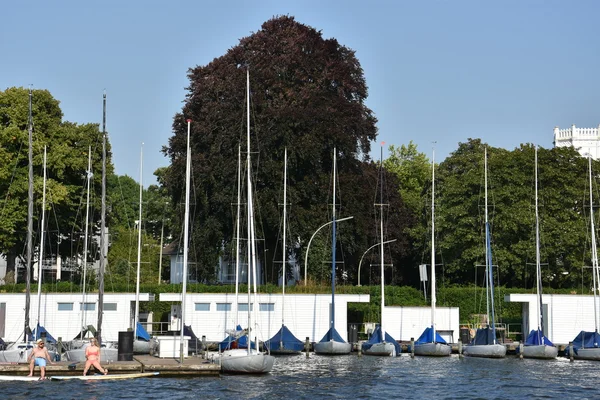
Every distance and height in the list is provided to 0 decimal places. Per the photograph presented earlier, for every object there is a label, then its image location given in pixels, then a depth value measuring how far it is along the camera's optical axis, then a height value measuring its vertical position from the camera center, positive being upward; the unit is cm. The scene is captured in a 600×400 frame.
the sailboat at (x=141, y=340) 5754 -181
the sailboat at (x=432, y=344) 6144 -202
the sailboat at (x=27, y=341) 4931 -165
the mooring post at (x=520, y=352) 6153 -248
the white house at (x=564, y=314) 6675 -27
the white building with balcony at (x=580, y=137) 13738 +2254
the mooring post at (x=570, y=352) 6037 -240
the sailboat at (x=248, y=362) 4650 -237
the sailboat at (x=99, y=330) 4803 -104
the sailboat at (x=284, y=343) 6128 -201
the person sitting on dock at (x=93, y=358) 4400 -210
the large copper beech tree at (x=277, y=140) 7181 +1169
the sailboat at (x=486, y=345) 6112 -210
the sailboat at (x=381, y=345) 6150 -210
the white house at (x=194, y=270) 7519 +292
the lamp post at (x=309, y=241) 6932 +437
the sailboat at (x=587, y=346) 5997 -205
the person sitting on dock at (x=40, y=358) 4350 -212
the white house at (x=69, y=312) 6425 -31
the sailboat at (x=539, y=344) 6081 -199
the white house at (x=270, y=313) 6662 -30
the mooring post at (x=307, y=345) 6176 -216
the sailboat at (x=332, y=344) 6116 -204
